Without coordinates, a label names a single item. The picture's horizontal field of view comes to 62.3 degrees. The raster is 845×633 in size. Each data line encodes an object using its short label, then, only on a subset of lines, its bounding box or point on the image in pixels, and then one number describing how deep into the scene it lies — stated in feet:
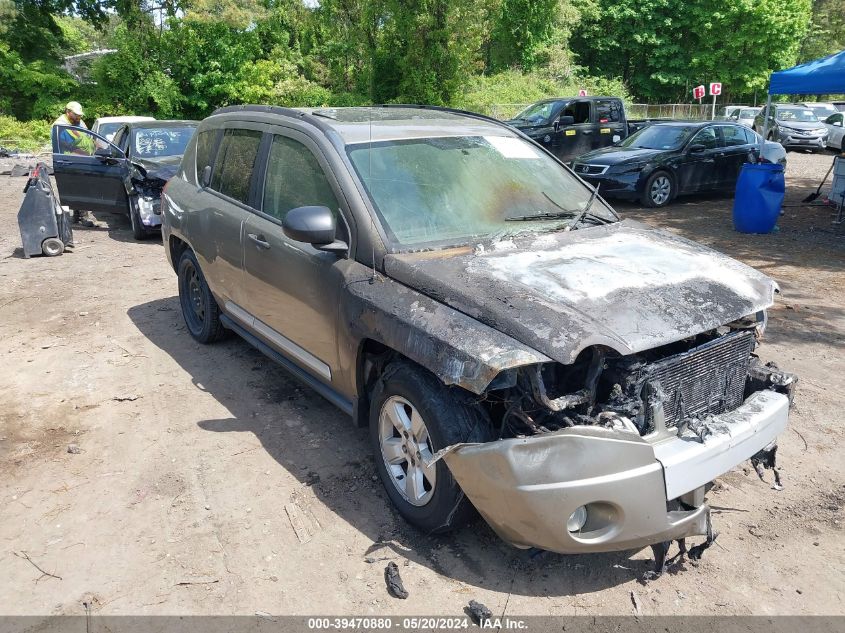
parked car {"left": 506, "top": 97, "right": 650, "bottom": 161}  53.62
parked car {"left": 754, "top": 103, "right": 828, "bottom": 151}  76.74
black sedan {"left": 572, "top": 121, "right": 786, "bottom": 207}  41.60
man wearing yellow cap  34.30
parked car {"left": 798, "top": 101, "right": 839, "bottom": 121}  81.10
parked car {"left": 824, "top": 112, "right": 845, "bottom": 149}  73.67
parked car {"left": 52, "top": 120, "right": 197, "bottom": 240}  33.50
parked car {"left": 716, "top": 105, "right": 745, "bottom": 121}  94.89
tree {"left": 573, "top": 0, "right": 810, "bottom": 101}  129.39
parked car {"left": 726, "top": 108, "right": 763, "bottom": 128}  91.93
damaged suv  9.21
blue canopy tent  34.76
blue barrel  32.27
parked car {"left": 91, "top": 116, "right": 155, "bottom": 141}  45.57
